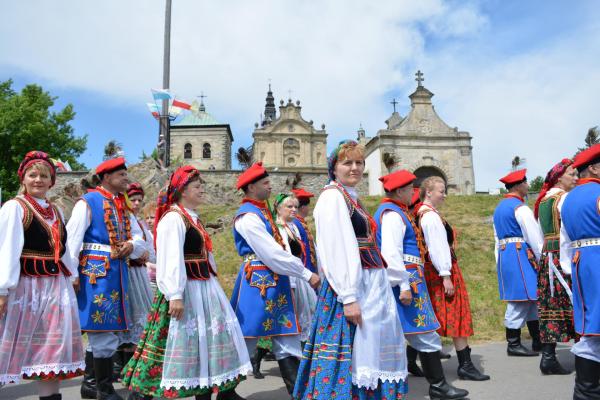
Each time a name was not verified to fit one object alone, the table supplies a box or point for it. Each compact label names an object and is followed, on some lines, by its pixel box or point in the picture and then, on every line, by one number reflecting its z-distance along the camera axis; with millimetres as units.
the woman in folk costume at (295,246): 5578
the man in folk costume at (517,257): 5875
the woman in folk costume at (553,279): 4965
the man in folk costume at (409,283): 4082
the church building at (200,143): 72250
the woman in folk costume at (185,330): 3629
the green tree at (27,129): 34281
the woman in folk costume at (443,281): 4875
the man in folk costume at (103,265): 4414
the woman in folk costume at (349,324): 3191
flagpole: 11648
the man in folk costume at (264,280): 4230
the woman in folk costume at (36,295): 3479
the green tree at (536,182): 75862
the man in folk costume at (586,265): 3428
